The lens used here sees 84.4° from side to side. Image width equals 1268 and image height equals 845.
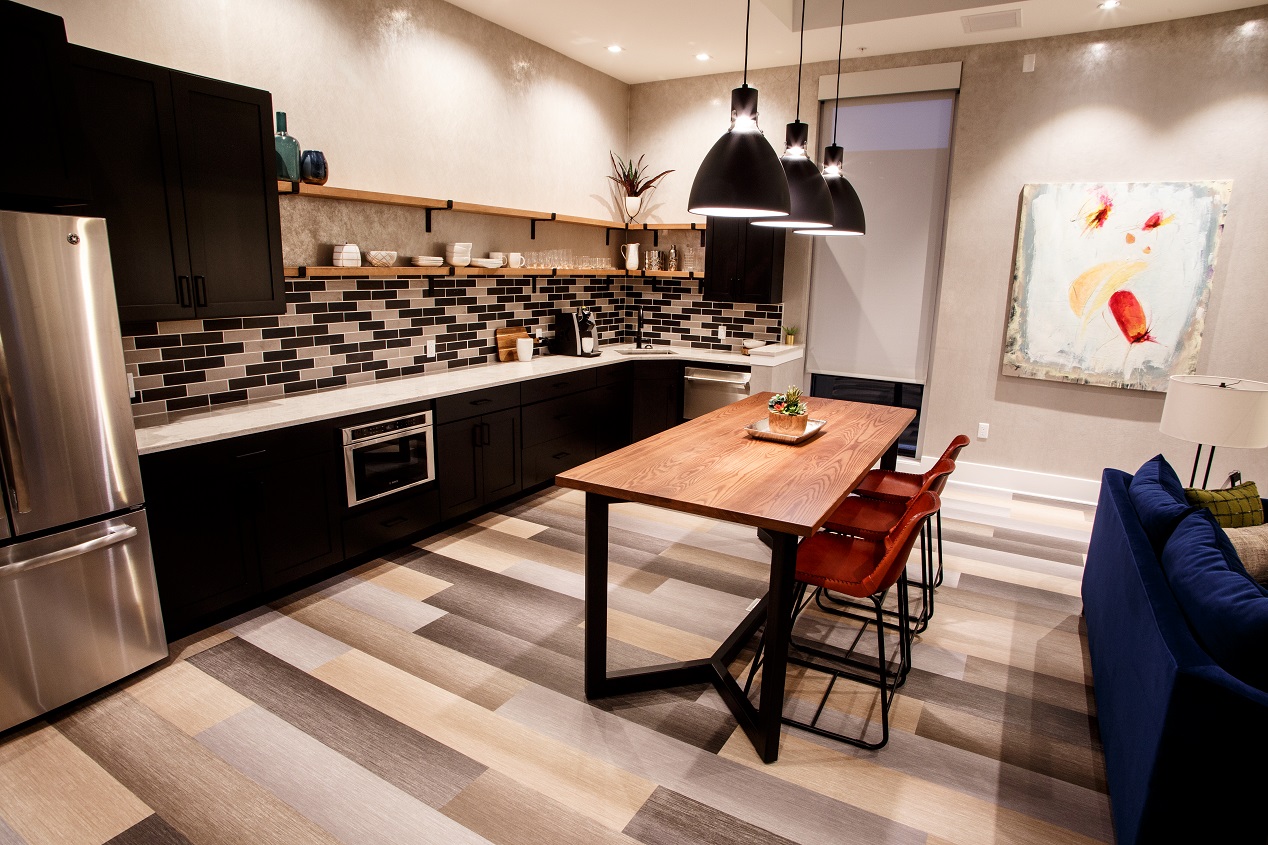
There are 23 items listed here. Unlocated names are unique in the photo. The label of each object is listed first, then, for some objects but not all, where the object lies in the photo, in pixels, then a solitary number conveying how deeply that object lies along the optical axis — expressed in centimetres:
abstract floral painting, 448
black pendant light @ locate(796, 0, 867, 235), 355
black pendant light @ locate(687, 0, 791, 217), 246
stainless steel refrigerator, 231
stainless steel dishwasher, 541
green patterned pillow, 282
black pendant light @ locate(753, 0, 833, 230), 317
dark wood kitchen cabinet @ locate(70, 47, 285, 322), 271
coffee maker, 557
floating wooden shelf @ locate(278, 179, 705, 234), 351
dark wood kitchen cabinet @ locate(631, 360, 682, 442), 567
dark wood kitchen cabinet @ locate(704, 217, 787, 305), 553
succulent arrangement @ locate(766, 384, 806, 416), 322
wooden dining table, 225
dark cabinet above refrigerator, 226
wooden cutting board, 522
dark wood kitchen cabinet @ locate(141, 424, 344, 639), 286
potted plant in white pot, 614
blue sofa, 161
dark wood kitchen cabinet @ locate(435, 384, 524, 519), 411
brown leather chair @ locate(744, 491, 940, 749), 237
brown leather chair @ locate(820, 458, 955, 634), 283
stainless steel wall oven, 356
